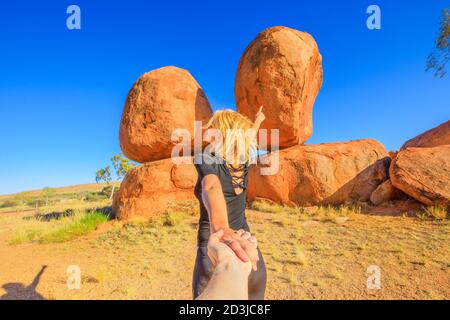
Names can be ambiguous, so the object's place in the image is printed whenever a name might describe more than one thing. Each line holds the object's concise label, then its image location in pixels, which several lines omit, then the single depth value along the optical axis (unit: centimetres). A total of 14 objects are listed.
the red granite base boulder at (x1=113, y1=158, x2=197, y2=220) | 1004
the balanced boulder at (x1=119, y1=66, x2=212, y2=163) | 1065
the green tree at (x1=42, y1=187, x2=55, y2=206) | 3272
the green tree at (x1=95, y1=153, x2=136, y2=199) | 2642
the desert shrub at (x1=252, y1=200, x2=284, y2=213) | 945
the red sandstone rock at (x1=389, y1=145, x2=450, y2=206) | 793
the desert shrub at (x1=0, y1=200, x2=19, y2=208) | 3058
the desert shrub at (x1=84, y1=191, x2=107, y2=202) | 2661
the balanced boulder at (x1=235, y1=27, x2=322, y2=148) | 995
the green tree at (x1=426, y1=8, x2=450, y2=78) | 1583
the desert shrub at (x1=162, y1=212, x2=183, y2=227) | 861
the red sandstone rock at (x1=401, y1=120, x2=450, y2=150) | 1269
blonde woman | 115
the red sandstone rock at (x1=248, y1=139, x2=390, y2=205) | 985
